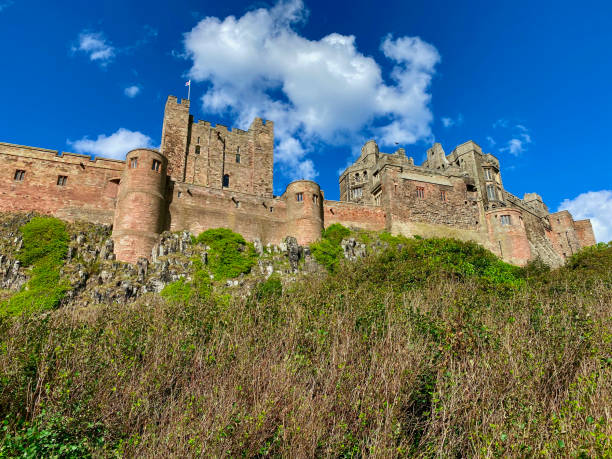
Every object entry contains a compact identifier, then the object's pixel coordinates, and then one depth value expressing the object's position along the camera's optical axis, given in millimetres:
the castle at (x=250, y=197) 26062
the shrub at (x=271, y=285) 20200
